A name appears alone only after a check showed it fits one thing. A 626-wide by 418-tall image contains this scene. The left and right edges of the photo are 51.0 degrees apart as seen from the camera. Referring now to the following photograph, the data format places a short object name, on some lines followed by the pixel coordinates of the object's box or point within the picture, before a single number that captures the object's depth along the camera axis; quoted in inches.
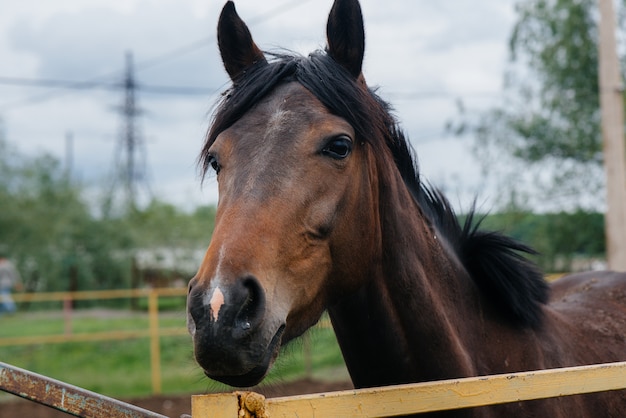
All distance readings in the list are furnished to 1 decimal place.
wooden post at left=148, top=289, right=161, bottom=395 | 423.8
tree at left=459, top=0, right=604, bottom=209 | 639.8
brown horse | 70.8
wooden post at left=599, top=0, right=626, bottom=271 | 337.4
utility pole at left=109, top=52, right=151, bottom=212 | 1284.4
